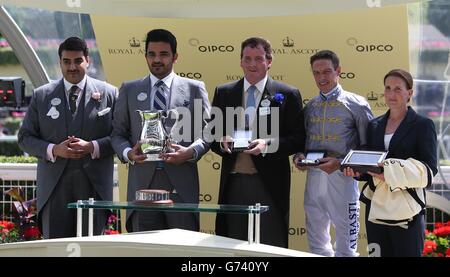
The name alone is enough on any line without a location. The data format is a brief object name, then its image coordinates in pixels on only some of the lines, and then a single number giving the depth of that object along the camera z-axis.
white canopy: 12.60
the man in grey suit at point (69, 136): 11.83
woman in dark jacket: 10.49
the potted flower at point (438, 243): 12.74
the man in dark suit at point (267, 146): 11.41
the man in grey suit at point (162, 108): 11.36
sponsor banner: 12.75
